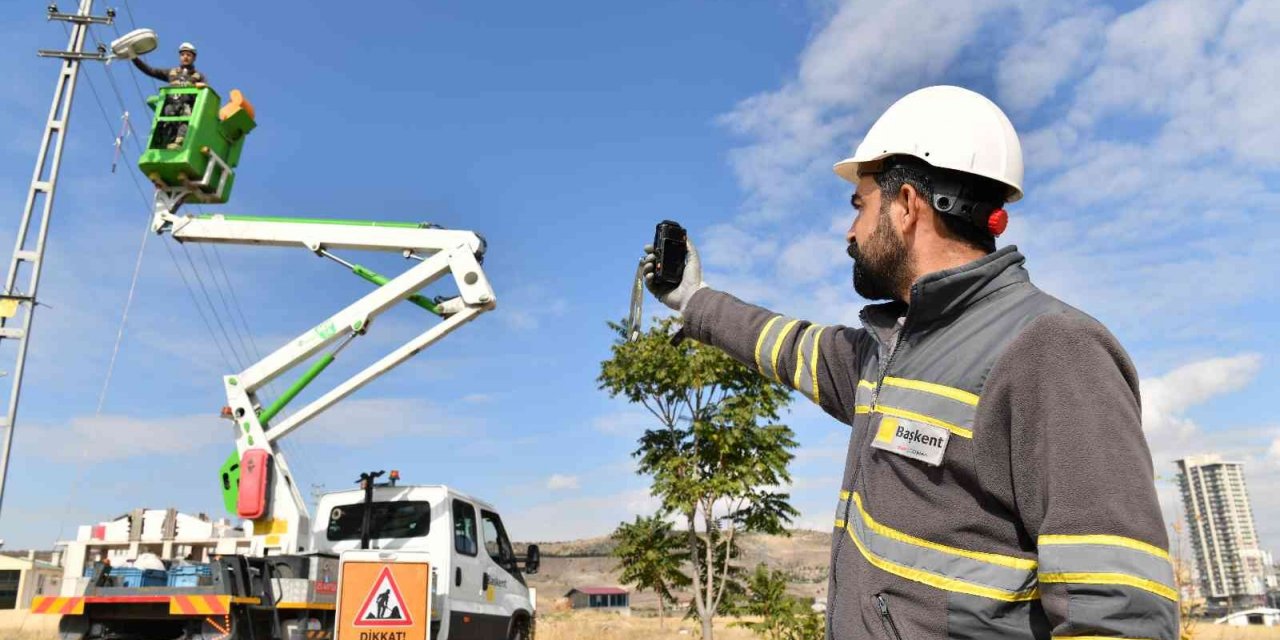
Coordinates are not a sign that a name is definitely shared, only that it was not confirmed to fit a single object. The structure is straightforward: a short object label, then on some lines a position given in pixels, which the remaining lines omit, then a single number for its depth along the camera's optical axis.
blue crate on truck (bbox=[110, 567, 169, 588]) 7.46
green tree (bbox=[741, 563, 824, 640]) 13.10
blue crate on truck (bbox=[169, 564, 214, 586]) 7.59
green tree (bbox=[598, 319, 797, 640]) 14.06
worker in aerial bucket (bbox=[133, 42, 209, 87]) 10.01
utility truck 7.47
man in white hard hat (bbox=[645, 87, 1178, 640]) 1.47
